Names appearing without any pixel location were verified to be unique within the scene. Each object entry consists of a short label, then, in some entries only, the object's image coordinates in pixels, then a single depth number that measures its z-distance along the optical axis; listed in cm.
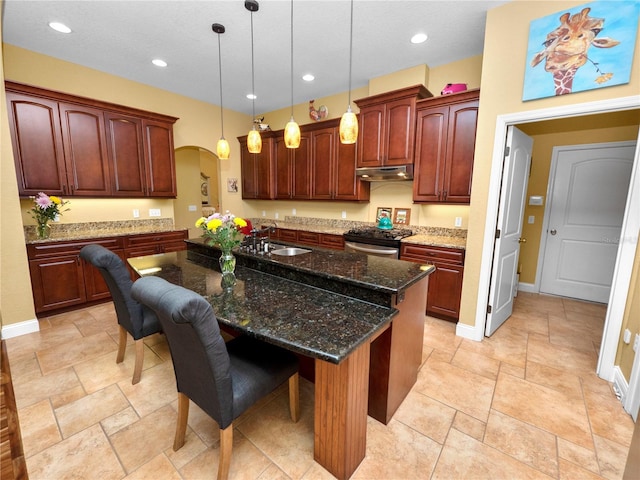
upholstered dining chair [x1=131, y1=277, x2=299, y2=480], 109
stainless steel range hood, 349
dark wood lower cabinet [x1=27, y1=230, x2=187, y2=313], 305
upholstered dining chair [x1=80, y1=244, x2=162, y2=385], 189
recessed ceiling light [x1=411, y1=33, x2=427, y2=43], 286
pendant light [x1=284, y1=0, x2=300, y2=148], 231
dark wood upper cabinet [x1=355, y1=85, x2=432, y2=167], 336
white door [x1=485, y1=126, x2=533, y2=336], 266
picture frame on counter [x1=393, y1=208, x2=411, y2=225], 393
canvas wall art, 194
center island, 129
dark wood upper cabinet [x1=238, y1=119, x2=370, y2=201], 417
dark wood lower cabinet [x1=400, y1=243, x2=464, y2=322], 301
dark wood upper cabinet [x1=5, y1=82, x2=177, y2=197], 306
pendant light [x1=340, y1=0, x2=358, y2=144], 211
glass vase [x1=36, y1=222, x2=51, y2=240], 318
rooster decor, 447
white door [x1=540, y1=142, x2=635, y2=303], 361
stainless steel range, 336
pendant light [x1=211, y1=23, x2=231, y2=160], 275
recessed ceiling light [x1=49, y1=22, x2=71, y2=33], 274
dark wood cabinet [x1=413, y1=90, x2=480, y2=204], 301
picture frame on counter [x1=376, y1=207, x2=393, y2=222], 407
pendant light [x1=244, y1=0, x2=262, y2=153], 241
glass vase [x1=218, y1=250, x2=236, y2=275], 204
